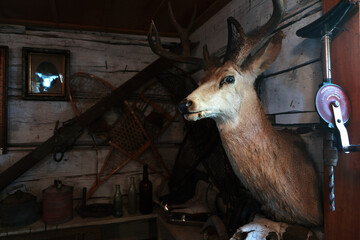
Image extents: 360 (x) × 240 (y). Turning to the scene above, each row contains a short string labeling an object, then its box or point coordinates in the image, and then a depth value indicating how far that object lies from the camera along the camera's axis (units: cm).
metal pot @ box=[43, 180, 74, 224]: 143
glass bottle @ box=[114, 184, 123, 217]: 156
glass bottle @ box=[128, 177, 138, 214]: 162
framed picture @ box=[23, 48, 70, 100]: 167
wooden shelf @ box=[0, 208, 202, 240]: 127
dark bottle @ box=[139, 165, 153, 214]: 161
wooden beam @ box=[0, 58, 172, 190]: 153
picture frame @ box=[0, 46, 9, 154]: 158
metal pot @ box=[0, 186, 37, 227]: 135
